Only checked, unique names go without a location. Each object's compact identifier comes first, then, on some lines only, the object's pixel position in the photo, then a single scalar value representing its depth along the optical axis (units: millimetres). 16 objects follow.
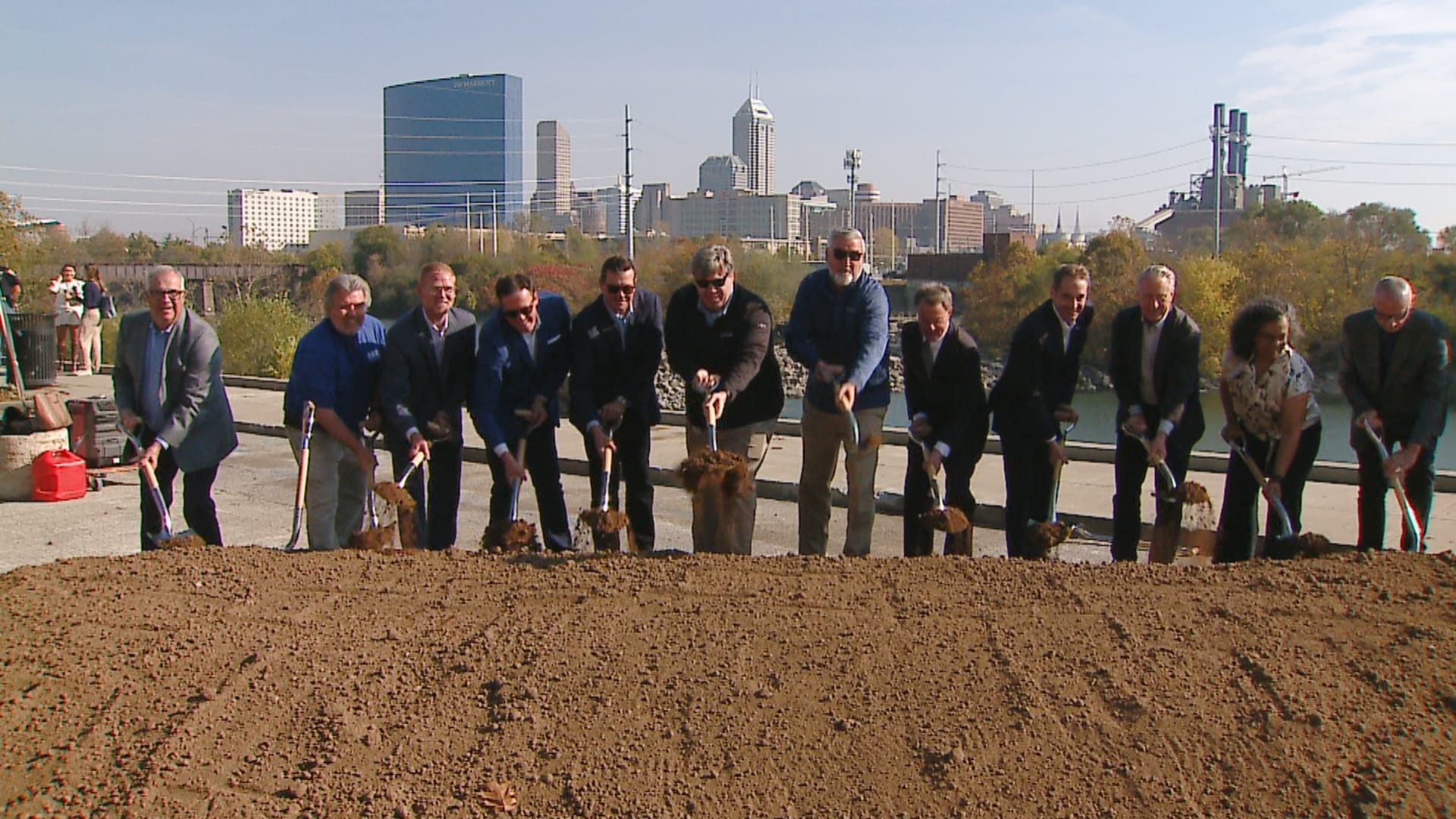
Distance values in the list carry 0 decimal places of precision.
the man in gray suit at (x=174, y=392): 6137
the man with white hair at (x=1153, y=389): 6027
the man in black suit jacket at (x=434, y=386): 6195
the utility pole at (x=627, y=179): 48938
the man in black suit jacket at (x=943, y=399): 6094
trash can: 16312
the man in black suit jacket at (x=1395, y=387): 6000
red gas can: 10023
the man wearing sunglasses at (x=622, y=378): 6199
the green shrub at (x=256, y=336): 24938
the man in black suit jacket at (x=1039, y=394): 6188
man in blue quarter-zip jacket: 6145
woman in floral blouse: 5742
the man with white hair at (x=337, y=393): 6195
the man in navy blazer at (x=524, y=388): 6156
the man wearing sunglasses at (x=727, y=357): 6027
